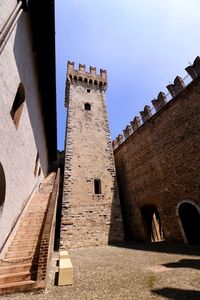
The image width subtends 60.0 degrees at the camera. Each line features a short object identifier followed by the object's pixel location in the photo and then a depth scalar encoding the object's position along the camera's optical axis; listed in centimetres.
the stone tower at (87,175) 1066
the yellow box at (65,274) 380
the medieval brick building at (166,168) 885
